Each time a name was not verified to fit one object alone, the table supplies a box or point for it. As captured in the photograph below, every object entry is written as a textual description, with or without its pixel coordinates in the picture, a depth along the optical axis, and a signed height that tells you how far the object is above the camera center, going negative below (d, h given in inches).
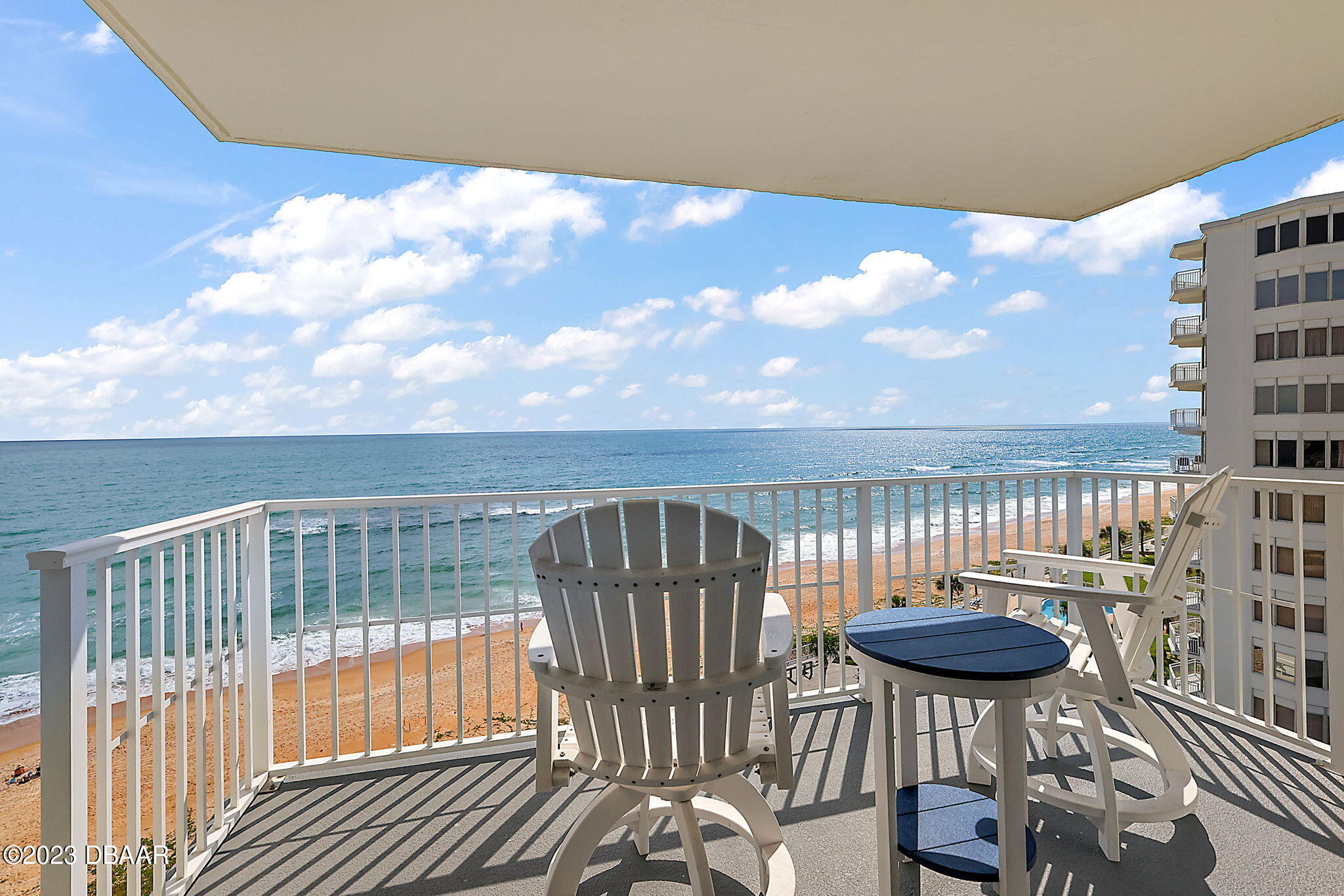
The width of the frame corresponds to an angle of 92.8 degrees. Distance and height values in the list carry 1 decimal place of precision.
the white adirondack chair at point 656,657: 56.2 -19.4
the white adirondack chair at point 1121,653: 66.0 -25.0
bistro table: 52.3 -24.7
